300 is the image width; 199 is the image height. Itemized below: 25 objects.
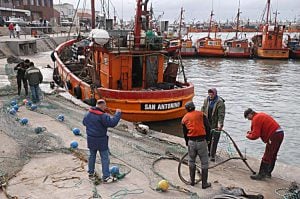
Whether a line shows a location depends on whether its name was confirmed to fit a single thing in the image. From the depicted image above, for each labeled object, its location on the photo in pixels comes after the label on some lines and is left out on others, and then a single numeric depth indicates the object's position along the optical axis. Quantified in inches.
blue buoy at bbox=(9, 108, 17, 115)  385.0
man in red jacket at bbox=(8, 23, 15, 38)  1304.1
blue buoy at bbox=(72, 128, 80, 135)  323.0
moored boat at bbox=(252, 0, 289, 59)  1471.5
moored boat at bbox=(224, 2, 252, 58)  1581.0
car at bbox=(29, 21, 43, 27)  1855.3
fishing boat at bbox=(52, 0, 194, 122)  431.5
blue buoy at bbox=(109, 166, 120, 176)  229.9
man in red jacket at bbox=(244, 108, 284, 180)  238.7
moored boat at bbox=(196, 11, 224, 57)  1601.9
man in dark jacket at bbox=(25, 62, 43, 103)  425.4
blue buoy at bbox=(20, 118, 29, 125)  347.9
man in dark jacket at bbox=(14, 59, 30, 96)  463.2
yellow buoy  214.5
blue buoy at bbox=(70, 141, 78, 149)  281.9
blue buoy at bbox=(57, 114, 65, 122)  372.8
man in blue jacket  211.3
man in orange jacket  218.7
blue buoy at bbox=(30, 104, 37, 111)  412.2
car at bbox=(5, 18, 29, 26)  1670.8
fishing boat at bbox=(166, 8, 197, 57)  1624.0
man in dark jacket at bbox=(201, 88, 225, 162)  276.1
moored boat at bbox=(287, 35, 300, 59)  1546.5
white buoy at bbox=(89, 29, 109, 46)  436.5
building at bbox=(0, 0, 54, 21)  2168.7
